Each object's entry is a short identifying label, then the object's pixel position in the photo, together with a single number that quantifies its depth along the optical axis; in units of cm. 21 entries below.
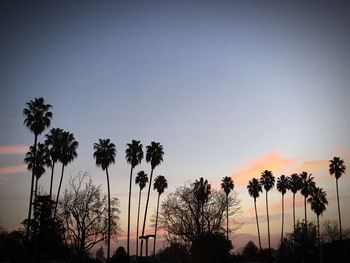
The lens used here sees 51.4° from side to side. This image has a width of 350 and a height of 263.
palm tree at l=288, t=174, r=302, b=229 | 8994
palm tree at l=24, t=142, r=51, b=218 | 5654
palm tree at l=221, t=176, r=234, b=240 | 9331
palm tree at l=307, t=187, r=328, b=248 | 8092
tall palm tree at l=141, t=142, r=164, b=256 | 6812
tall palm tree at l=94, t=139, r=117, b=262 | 5925
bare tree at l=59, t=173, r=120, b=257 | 4878
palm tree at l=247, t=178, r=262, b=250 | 9344
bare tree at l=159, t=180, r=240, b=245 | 4372
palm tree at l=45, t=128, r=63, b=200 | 5728
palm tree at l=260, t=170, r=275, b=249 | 9219
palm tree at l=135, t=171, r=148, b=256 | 7850
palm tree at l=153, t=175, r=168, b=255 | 8362
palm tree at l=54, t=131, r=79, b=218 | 5759
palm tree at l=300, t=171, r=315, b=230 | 8450
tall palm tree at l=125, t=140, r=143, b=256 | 6586
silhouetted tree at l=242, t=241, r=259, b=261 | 11009
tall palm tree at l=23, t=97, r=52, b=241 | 4916
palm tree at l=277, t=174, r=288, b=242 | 9244
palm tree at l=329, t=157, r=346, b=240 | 8319
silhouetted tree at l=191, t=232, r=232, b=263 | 4188
